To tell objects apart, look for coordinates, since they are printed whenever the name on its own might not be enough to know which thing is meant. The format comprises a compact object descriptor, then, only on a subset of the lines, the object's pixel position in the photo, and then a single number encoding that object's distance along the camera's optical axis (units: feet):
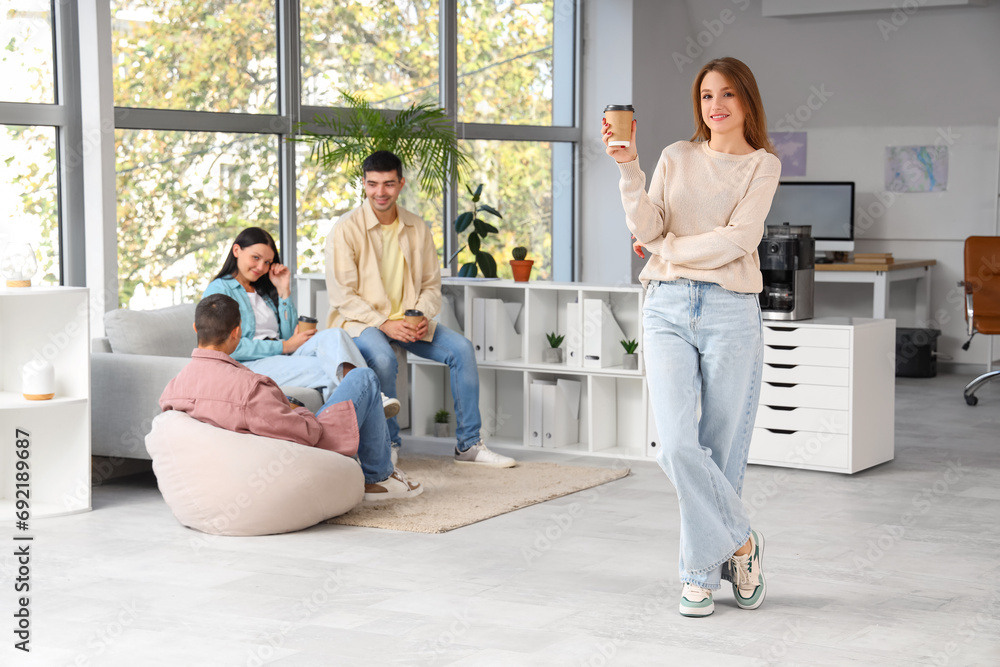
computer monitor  28.86
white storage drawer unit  16.93
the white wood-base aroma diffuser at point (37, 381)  14.28
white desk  26.84
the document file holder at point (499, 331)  19.40
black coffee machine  17.53
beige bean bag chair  12.83
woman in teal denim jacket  16.01
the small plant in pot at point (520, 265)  19.34
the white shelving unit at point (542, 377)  18.70
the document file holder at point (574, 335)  18.75
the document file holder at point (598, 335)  18.49
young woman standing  10.12
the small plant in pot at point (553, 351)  19.15
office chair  24.27
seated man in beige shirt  17.60
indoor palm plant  20.16
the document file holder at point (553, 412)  19.04
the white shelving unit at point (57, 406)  14.70
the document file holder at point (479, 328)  19.52
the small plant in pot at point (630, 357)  18.35
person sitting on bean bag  13.05
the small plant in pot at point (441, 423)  20.07
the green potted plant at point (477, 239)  21.79
